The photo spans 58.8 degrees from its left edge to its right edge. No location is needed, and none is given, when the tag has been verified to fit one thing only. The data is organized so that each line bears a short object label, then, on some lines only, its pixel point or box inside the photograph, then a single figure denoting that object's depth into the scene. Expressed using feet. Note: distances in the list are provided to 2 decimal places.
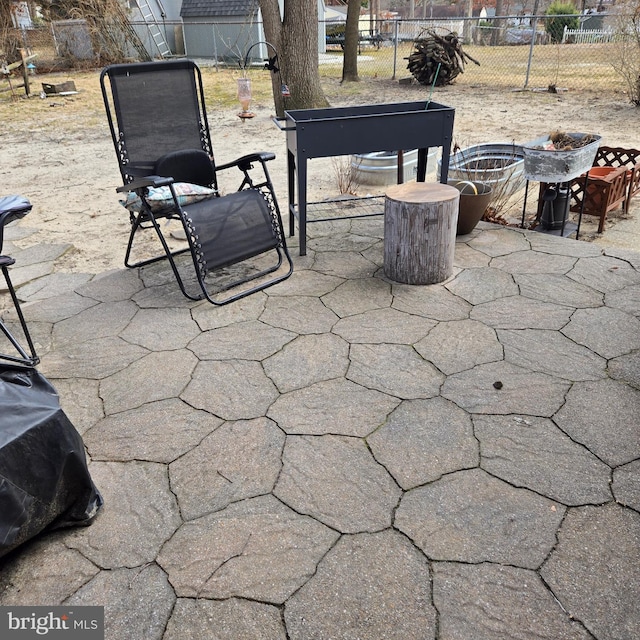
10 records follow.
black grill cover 5.45
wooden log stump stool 10.71
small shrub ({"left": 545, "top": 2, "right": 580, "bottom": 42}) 71.71
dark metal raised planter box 11.67
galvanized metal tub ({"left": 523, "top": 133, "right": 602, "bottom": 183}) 12.94
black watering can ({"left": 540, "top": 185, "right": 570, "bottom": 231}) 14.14
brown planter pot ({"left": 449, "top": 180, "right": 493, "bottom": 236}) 13.32
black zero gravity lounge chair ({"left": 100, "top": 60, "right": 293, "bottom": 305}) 10.81
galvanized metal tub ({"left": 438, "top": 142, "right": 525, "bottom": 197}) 15.80
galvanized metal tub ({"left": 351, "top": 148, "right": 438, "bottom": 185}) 18.78
